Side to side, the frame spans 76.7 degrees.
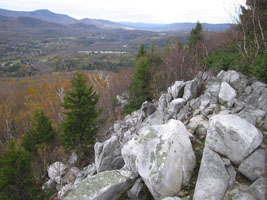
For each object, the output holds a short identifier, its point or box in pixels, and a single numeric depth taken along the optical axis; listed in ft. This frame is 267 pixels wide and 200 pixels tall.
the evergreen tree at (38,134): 72.90
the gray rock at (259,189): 17.71
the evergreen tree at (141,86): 91.56
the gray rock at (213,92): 40.27
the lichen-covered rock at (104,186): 24.66
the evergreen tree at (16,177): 44.16
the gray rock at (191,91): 48.12
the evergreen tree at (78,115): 61.16
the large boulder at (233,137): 22.08
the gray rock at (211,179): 19.69
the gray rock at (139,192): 26.05
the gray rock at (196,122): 33.66
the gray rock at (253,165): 20.61
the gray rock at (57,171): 52.98
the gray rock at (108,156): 38.01
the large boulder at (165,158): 23.38
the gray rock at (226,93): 38.33
